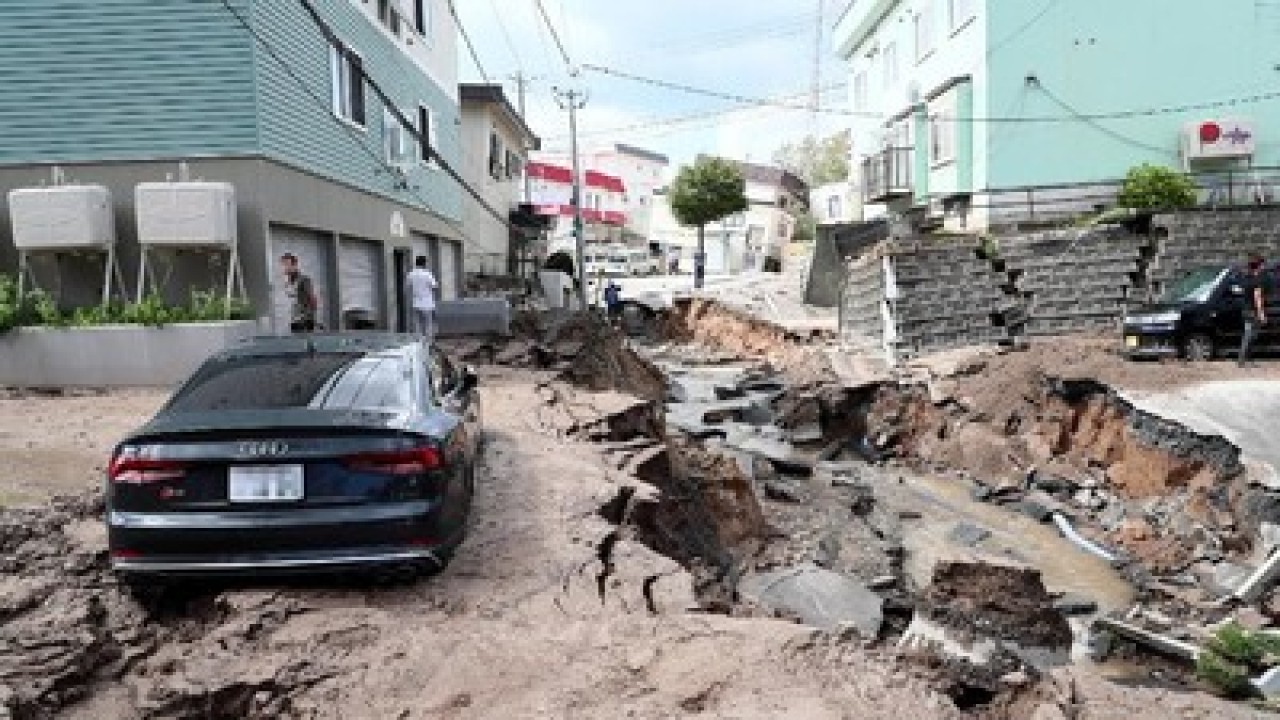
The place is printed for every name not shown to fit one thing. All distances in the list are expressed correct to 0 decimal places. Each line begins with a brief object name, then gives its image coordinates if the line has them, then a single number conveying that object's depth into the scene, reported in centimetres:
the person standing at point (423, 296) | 1638
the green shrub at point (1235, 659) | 761
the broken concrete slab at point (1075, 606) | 1049
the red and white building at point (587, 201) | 6009
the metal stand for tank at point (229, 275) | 1229
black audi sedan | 515
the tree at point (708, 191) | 4997
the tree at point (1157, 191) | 2288
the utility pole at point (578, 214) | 3628
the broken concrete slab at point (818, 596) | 684
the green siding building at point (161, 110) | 1226
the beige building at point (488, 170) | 3155
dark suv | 1694
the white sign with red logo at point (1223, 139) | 2384
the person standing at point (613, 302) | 3606
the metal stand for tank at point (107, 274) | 1223
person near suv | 1645
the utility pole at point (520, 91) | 5253
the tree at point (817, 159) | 8375
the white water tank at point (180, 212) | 1184
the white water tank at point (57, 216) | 1178
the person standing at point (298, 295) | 1295
